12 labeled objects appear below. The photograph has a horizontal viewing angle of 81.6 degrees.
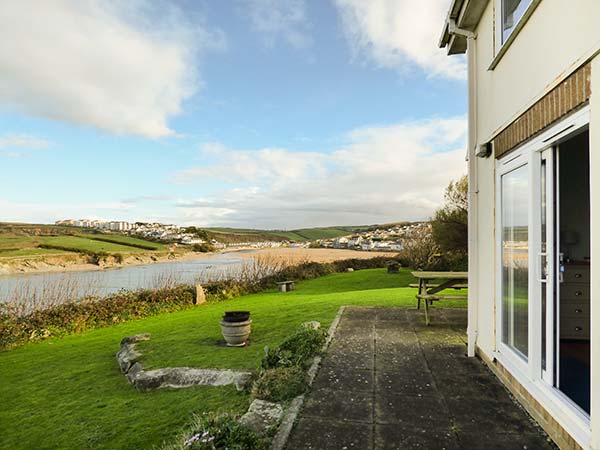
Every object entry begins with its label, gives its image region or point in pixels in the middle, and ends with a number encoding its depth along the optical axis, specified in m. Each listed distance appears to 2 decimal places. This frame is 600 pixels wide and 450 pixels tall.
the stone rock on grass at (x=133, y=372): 5.18
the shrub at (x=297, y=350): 4.18
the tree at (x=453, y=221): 15.52
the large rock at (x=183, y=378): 4.50
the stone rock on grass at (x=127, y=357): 5.71
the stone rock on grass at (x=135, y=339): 6.88
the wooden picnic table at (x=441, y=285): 6.32
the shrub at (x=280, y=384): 3.31
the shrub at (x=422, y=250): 17.00
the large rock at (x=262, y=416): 2.79
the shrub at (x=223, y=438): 2.38
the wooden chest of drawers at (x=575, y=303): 4.38
